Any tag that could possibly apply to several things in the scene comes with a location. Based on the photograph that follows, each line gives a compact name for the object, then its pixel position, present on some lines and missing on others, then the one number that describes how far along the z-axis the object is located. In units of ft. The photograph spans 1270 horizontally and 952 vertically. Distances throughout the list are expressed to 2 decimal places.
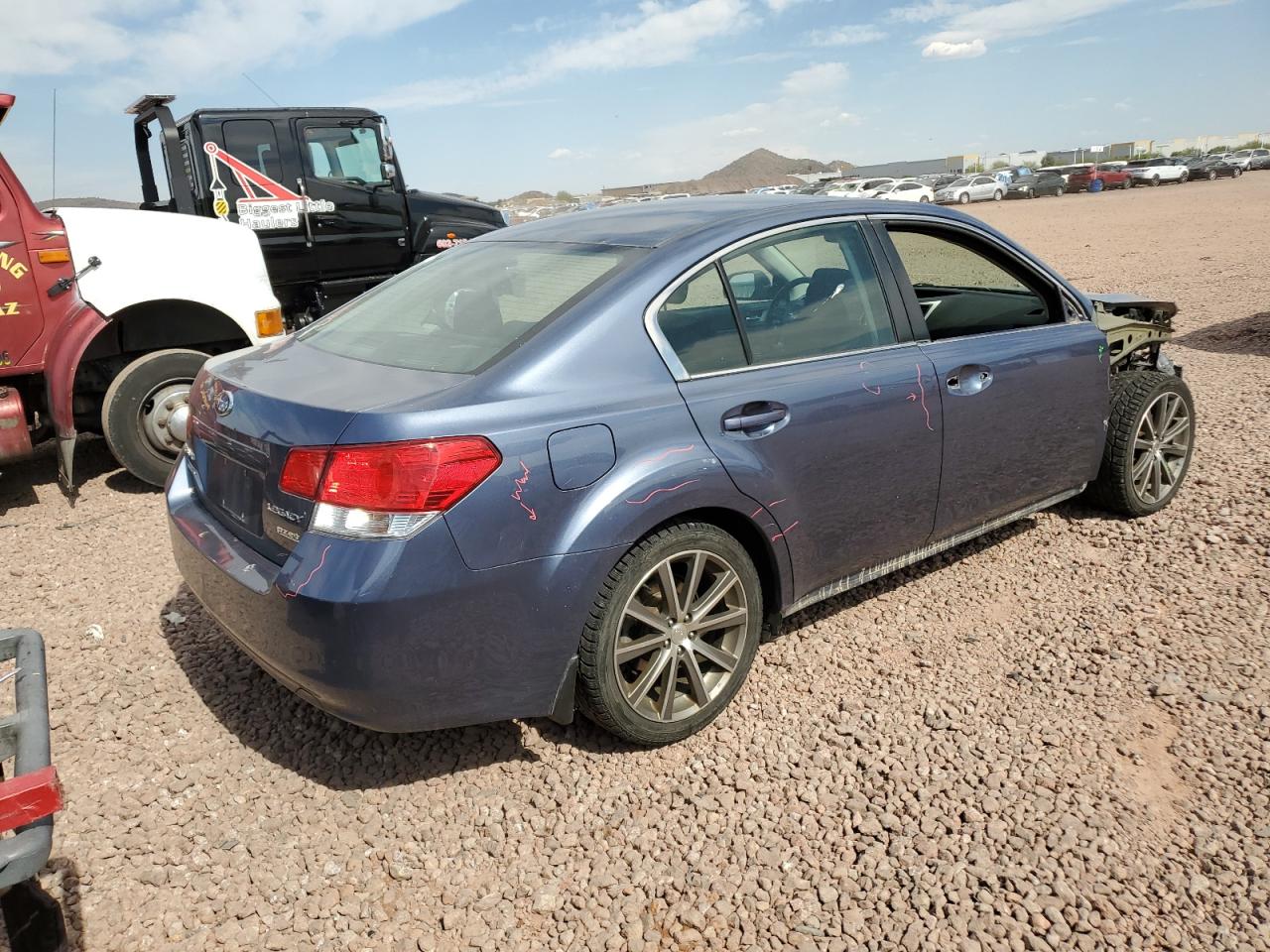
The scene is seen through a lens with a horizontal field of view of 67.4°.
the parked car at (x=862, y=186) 151.94
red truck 18.06
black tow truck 29.14
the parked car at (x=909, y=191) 142.31
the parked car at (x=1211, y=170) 187.01
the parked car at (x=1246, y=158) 195.72
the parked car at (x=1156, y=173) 177.06
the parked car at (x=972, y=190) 156.46
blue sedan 8.25
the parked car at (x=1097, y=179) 172.55
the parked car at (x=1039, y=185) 169.58
